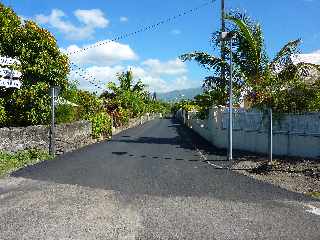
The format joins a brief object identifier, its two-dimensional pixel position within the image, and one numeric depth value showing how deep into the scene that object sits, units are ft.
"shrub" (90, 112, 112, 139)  53.42
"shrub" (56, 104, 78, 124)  43.21
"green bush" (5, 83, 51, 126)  37.57
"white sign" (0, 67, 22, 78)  30.32
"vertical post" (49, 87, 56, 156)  34.81
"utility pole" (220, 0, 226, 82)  43.50
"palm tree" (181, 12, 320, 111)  34.70
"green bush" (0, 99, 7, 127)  36.39
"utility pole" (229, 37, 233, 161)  31.35
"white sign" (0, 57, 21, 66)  29.25
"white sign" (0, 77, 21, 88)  29.76
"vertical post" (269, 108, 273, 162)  29.21
